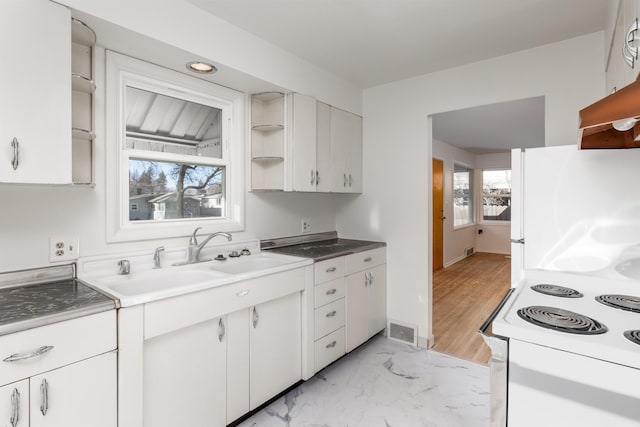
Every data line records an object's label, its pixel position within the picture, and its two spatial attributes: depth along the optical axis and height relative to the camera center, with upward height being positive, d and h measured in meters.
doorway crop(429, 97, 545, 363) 3.38 -0.29
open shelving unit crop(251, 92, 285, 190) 2.51 +0.56
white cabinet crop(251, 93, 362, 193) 2.49 +0.55
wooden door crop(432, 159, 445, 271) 5.75 -0.04
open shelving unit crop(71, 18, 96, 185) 1.59 +0.54
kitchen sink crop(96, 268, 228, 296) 1.74 -0.37
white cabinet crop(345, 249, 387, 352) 2.64 -0.72
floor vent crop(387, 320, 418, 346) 2.90 -1.07
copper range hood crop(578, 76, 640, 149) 0.81 +0.30
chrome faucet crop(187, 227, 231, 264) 2.10 -0.22
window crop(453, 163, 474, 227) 6.89 +0.39
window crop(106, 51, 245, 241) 1.87 +0.39
